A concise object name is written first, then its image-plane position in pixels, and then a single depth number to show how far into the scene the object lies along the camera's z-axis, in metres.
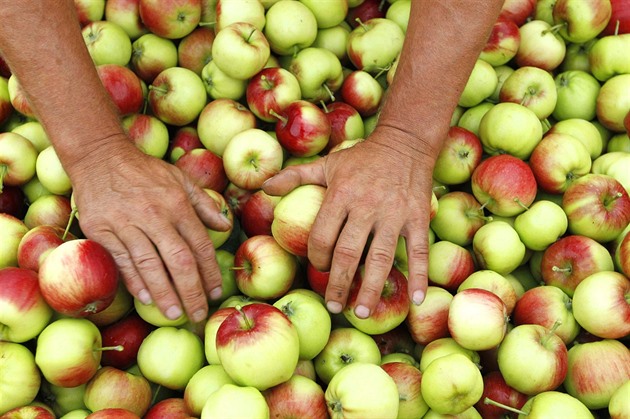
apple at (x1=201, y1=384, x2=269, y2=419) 1.58
